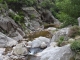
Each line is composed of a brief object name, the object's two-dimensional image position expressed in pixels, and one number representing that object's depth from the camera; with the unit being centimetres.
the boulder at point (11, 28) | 1683
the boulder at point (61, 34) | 1147
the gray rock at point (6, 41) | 1380
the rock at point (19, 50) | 1109
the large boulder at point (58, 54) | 794
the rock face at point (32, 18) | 2528
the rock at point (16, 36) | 1641
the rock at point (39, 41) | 1312
